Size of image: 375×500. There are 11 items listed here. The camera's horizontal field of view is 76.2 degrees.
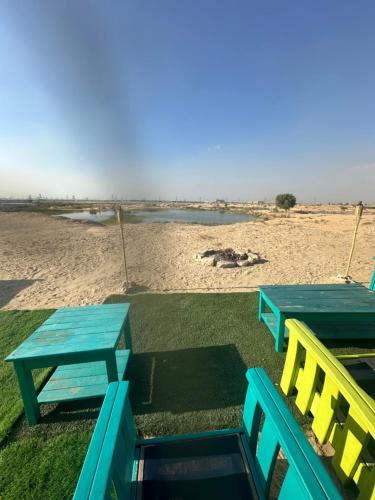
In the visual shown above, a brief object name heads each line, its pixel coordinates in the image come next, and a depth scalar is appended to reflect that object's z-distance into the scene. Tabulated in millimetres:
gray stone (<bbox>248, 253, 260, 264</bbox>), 7262
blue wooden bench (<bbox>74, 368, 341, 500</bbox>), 839
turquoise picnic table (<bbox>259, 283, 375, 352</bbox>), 2869
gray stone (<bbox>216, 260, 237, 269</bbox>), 6875
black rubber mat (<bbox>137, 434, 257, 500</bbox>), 1208
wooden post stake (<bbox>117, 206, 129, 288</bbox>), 5473
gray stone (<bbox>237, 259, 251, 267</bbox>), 7027
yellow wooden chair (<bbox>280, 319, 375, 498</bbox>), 1215
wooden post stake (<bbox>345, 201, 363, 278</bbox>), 5327
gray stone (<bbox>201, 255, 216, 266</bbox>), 7160
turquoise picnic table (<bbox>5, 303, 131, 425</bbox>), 2059
